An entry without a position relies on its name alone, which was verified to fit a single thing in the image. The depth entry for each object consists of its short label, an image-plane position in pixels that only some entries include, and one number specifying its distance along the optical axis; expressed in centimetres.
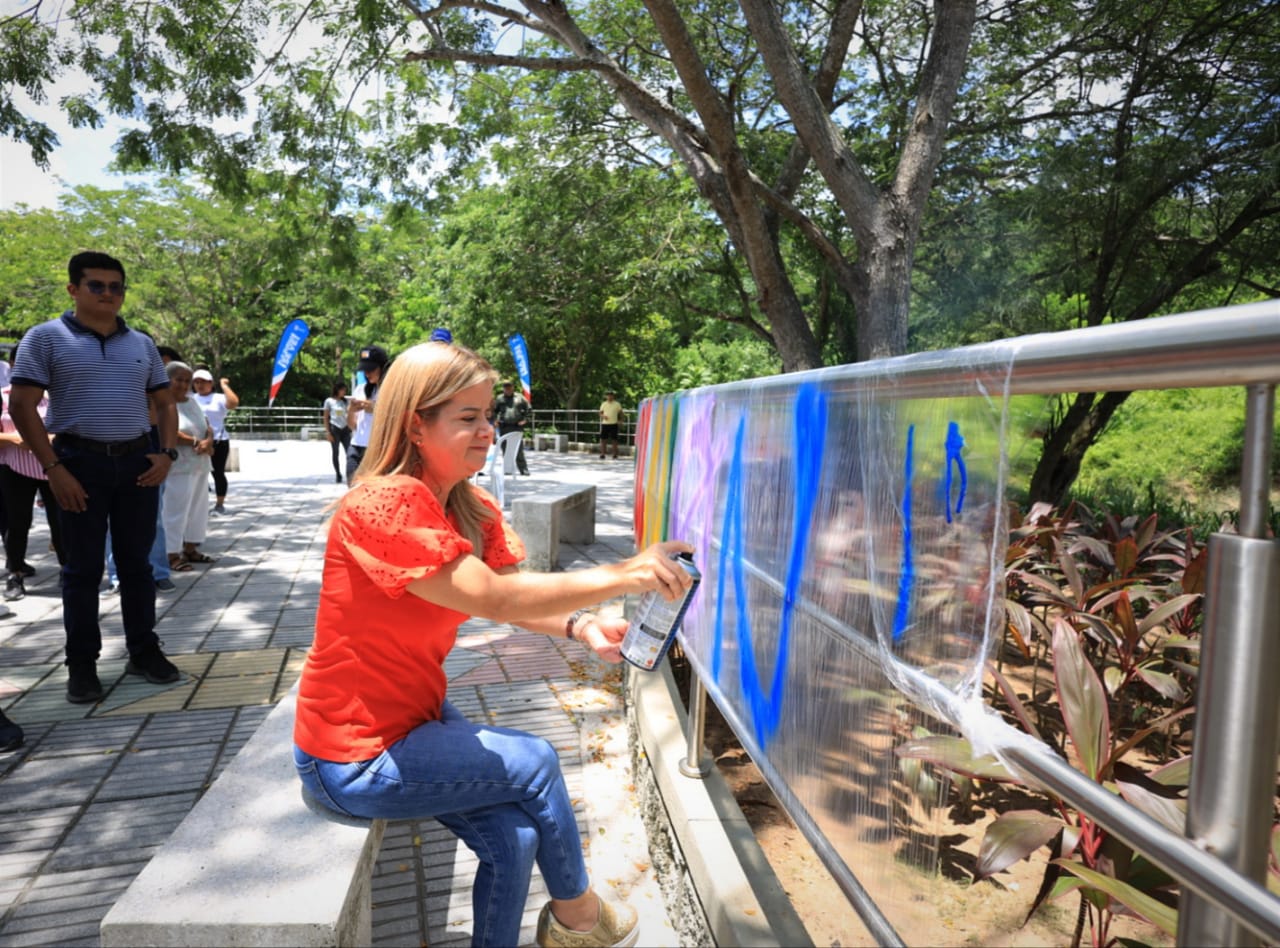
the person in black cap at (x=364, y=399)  712
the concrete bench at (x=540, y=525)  677
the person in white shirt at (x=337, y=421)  1188
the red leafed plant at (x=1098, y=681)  158
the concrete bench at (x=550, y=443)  2184
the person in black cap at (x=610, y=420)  1855
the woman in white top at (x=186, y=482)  613
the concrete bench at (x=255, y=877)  157
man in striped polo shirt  368
